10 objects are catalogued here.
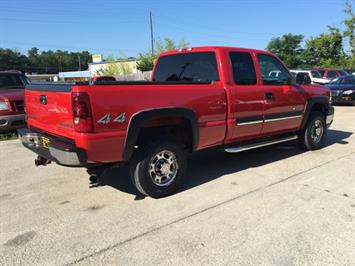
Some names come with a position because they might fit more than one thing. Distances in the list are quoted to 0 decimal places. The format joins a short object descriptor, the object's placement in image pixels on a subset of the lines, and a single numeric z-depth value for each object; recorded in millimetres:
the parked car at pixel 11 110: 8352
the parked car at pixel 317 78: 21161
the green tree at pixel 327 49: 43594
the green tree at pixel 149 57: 31797
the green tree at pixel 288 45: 74375
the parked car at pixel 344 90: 15977
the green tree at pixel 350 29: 40281
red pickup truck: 3811
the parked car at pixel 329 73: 21781
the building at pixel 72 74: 68550
